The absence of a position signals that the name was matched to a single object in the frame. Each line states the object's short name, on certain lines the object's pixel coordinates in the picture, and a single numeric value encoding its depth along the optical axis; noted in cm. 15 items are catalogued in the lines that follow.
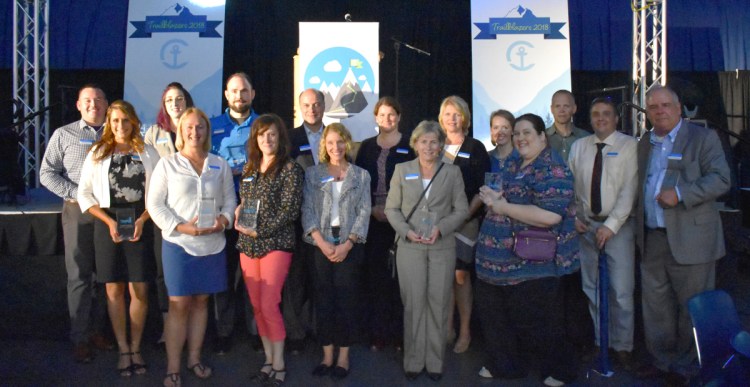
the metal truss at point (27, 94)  650
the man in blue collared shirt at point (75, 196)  356
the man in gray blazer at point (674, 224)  328
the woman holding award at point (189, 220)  315
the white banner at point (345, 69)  618
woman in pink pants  328
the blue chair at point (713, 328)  223
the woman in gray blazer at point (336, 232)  337
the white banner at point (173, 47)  684
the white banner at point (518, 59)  665
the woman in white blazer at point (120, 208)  335
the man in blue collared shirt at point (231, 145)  382
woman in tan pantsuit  334
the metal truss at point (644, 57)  619
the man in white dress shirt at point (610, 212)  350
